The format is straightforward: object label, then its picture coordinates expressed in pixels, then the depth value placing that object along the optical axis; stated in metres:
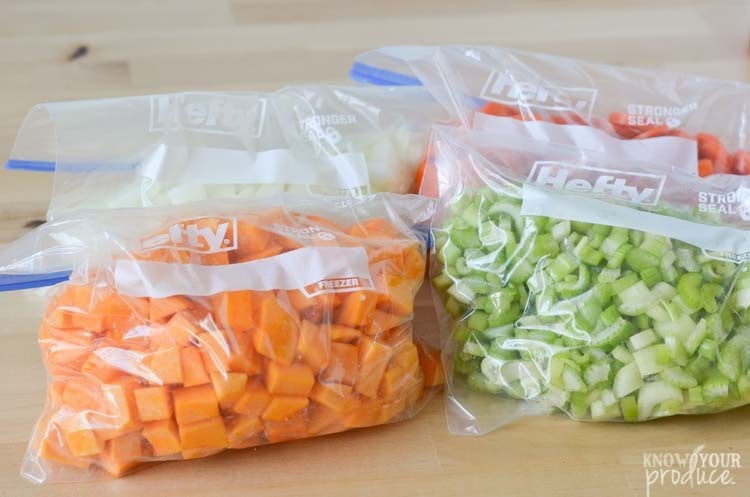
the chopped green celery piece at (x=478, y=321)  0.62
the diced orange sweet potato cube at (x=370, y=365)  0.59
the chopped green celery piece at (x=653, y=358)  0.59
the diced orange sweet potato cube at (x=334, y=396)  0.59
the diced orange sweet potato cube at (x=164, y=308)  0.58
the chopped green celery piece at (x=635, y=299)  0.59
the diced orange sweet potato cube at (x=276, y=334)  0.57
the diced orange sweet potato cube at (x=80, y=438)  0.58
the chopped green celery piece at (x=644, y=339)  0.59
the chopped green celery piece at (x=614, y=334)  0.59
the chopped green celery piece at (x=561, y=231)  0.61
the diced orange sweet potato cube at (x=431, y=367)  0.63
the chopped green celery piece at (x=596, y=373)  0.60
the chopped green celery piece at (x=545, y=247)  0.61
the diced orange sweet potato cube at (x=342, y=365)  0.59
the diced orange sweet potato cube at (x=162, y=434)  0.57
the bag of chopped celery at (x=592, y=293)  0.59
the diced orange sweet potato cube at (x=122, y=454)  0.58
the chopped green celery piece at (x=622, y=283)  0.60
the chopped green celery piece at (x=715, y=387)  0.59
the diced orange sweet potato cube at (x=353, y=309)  0.59
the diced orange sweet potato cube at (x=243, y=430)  0.58
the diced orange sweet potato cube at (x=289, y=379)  0.58
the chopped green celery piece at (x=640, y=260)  0.60
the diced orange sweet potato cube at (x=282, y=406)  0.58
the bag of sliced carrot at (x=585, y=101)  0.69
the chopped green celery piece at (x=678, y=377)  0.59
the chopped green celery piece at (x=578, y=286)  0.60
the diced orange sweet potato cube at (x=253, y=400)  0.57
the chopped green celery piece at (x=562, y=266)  0.60
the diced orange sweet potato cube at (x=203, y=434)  0.57
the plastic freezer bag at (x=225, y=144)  0.68
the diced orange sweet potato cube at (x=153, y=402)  0.57
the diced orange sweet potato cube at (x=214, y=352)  0.57
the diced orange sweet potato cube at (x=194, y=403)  0.57
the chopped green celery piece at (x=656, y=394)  0.60
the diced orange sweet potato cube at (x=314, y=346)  0.58
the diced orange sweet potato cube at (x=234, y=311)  0.58
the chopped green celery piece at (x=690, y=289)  0.59
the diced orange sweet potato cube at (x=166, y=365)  0.57
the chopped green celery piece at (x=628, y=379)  0.60
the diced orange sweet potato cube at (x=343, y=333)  0.59
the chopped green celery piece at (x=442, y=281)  0.63
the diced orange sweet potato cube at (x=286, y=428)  0.58
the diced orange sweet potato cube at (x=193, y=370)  0.57
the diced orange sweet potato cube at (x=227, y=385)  0.57
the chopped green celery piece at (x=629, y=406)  0.60
